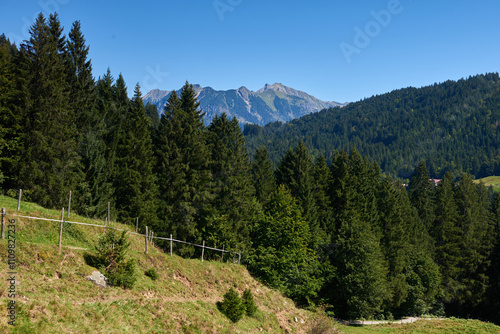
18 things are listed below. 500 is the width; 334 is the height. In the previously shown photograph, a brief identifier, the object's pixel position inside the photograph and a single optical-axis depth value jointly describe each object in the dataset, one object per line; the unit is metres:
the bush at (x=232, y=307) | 25.92
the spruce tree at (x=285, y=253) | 41.50
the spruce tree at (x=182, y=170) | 38.75
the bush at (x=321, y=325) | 29.22
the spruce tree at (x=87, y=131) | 34.47
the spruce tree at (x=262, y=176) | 55.62
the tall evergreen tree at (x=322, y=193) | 55.91
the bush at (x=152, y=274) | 23.80
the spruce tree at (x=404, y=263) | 57.50
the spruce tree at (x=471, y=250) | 69.19
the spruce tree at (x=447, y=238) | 69.38
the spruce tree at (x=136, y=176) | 37.03
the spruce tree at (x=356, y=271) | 47.03
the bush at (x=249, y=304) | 28.31
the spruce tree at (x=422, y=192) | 79.88
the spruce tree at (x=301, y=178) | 52.03
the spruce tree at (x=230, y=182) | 42.44
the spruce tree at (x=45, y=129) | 28.83
